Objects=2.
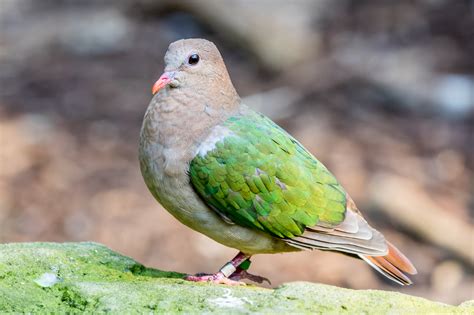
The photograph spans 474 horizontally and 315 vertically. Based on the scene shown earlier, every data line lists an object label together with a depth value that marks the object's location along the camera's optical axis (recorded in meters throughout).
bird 8.12
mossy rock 7.12
